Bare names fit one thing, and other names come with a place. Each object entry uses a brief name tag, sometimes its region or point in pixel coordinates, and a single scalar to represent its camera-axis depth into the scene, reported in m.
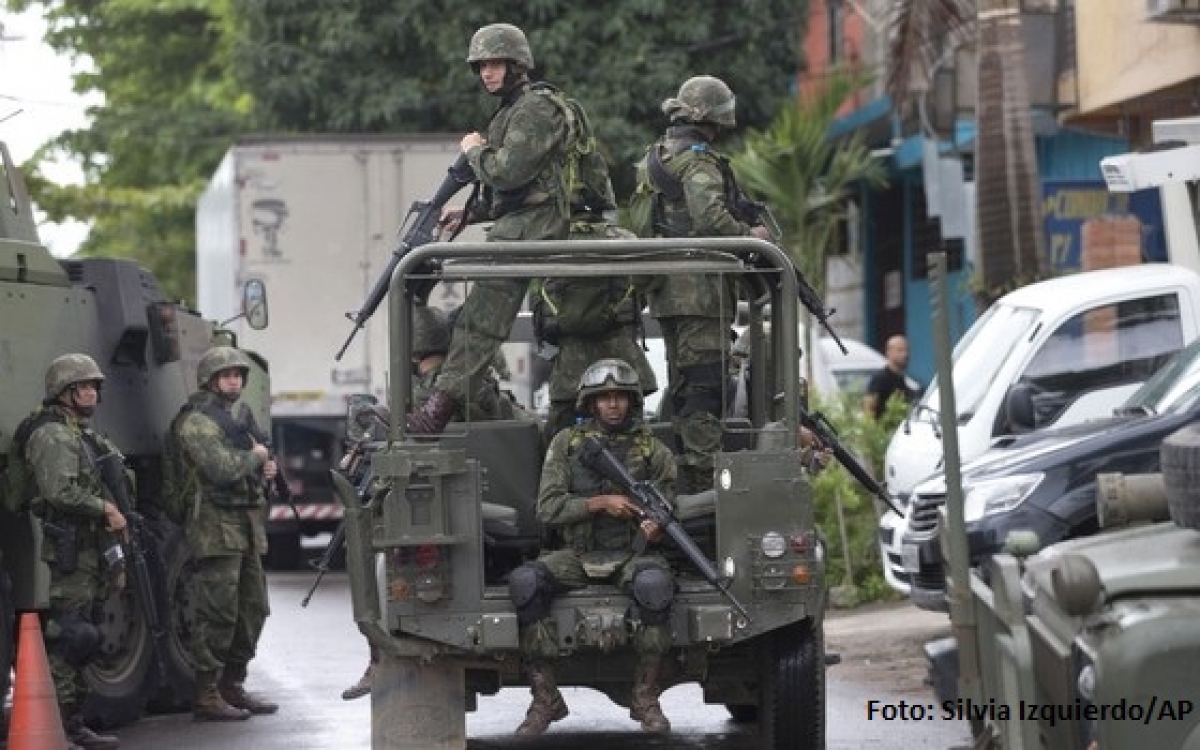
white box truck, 23.67
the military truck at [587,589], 10.28
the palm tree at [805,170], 29.06
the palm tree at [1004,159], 21.19
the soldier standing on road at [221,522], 13.80
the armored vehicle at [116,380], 12.84
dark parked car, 13.07
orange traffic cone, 10.86
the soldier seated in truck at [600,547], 10.38
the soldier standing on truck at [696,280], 11.36
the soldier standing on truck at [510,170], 11.09
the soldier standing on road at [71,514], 12.33
